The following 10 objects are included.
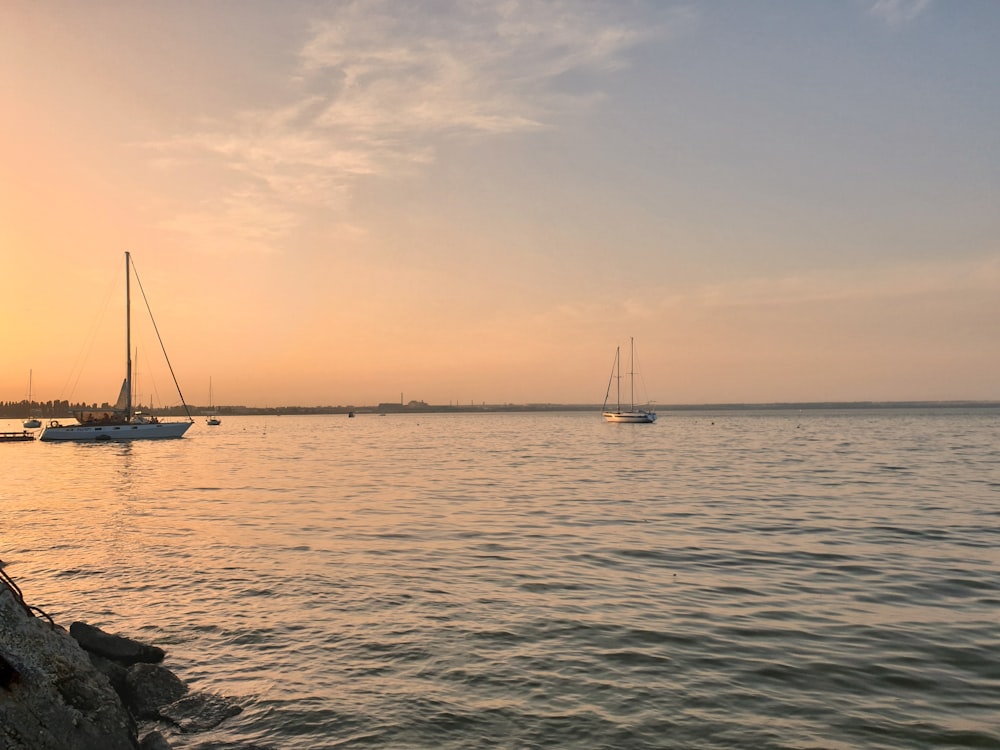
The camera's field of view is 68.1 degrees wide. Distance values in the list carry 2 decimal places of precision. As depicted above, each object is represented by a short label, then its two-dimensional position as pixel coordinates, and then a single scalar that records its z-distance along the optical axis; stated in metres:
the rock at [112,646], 11.16
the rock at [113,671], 10.26
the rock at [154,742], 8.11
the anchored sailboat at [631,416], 161.62
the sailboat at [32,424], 140.98
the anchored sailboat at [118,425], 89.00
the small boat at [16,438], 100.06
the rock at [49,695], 6.61
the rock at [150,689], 10.08
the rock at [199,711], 9.85
